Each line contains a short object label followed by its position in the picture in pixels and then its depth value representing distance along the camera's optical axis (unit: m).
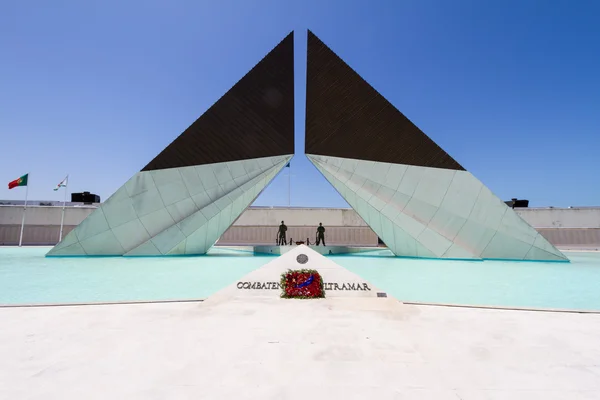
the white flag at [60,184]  23.69
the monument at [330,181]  13.72
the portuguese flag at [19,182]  22.75
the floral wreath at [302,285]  5.59
